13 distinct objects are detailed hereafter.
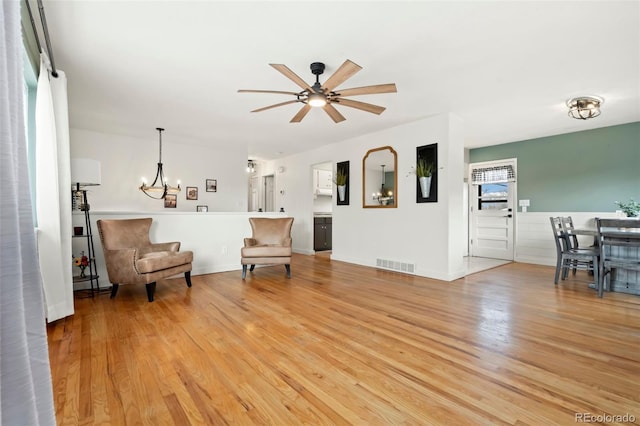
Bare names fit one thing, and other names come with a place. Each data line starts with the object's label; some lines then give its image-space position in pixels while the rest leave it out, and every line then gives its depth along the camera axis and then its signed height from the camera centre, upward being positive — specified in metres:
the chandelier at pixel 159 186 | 5.38 +0.36
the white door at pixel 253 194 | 9.48 +0.39
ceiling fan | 2.37 +1.06
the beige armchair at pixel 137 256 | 3.46 -0.63
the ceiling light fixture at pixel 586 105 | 3.86 +1.29
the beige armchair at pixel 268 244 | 4.64 -0.64
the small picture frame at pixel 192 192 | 6.59 +0.31
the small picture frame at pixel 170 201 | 6.32 +0.12
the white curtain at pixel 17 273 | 0.62 -0.14
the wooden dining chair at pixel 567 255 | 3.95 -0.71
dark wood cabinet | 7.49 -0.73
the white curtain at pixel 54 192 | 2.71 +0.15
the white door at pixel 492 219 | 6.34 -0.35
